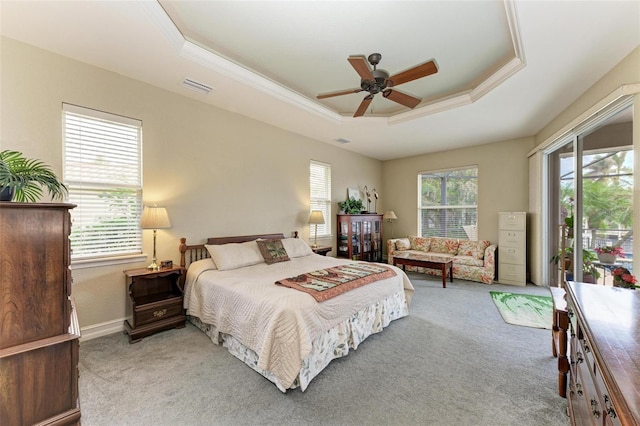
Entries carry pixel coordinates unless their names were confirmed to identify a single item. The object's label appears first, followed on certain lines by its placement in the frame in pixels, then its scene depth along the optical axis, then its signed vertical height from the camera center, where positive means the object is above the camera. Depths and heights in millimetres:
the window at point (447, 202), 5930 +267
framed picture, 6137 +466
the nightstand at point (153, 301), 2723 -979
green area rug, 3193 -1310
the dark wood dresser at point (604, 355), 689 -449
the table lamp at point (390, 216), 6645 -76
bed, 1983 -886
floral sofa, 5000 -867
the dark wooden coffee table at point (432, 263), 4680 -942
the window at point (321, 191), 5328 +459
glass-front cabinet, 5531 -518
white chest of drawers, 4832 -651
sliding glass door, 2543 +191
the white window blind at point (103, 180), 2672 +342
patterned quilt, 2363 -687
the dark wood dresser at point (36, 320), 993 -432
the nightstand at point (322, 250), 4840 -700
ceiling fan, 2209 +1243
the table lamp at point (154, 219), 2873 -77
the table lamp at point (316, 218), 4883 -99
